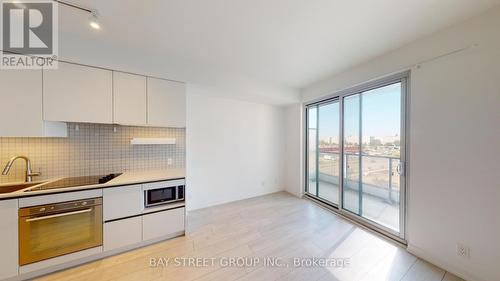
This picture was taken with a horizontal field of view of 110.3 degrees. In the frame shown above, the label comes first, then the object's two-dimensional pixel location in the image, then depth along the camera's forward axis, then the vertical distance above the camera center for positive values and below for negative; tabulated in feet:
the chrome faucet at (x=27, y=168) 6.26 -1.05
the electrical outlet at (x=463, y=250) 5.85 -3.76
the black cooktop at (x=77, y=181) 6.30 -1.66
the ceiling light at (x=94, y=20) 5.73 +4.17
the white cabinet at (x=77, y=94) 6.60 +1.84
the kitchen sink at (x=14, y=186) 6.42 -1.75
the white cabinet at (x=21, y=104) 6.00 +1.27
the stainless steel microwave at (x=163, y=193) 7.66 -2.42
